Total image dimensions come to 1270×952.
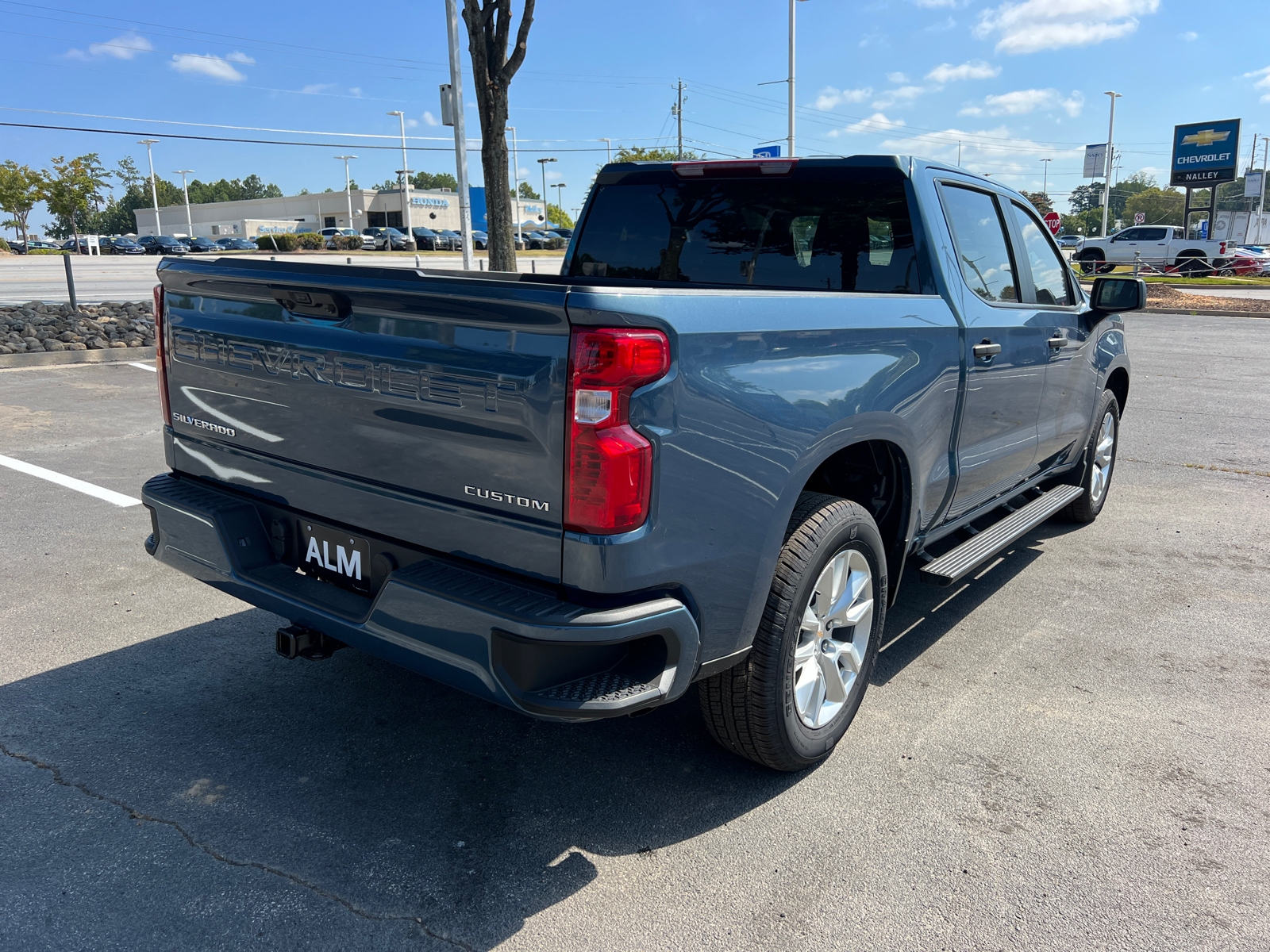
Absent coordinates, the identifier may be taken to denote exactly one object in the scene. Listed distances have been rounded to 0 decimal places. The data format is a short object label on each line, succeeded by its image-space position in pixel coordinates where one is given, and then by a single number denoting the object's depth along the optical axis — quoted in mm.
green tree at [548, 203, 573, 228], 127000
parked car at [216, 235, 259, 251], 65194
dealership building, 95688
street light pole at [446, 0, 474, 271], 18016
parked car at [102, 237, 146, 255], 63344
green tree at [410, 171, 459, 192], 153662
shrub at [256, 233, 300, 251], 61000
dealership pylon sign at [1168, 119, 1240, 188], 49656
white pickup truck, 36344
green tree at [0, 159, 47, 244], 55438
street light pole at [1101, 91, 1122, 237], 57312
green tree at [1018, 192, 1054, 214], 63931
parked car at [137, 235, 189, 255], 55759
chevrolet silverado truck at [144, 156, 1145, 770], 2166
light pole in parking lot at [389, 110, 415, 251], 68438
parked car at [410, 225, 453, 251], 70312
